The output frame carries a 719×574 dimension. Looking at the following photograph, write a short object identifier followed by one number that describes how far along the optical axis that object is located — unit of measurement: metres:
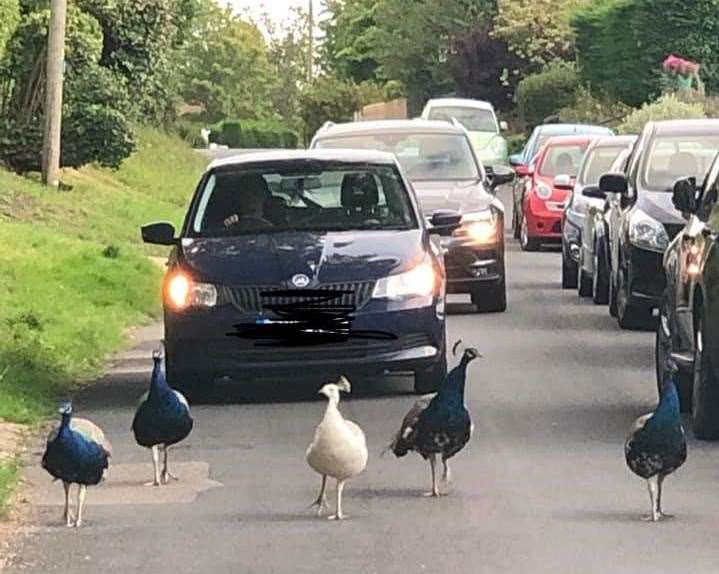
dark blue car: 12.78
